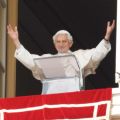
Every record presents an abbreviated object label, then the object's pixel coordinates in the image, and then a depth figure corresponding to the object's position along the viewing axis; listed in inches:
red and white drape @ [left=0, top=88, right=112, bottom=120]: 596.4
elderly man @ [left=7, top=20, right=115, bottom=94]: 632.4
